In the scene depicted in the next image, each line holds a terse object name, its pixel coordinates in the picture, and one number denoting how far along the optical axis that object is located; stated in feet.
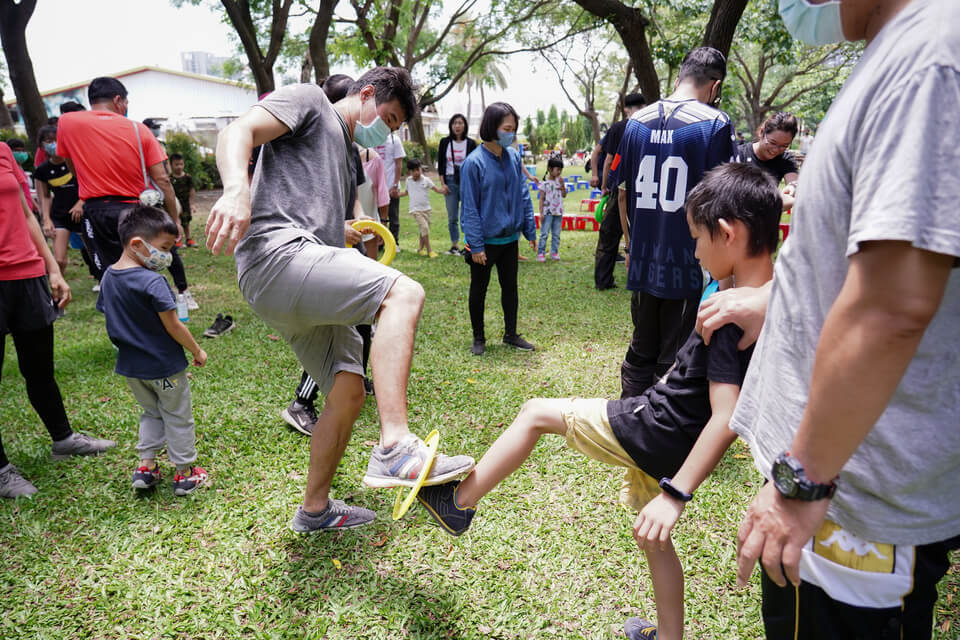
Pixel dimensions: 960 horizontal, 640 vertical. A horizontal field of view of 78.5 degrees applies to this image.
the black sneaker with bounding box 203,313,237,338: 20.36
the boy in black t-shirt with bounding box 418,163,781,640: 5.16
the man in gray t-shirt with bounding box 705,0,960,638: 2.86
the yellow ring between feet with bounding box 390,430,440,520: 6.15
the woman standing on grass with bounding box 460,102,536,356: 17.17
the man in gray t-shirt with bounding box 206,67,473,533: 6.48
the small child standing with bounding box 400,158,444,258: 32.89
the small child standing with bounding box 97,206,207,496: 10.27
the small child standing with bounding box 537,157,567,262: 30.94
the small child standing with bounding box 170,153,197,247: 36.01
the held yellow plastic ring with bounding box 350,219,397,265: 9.13
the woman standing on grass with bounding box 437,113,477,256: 30.07
